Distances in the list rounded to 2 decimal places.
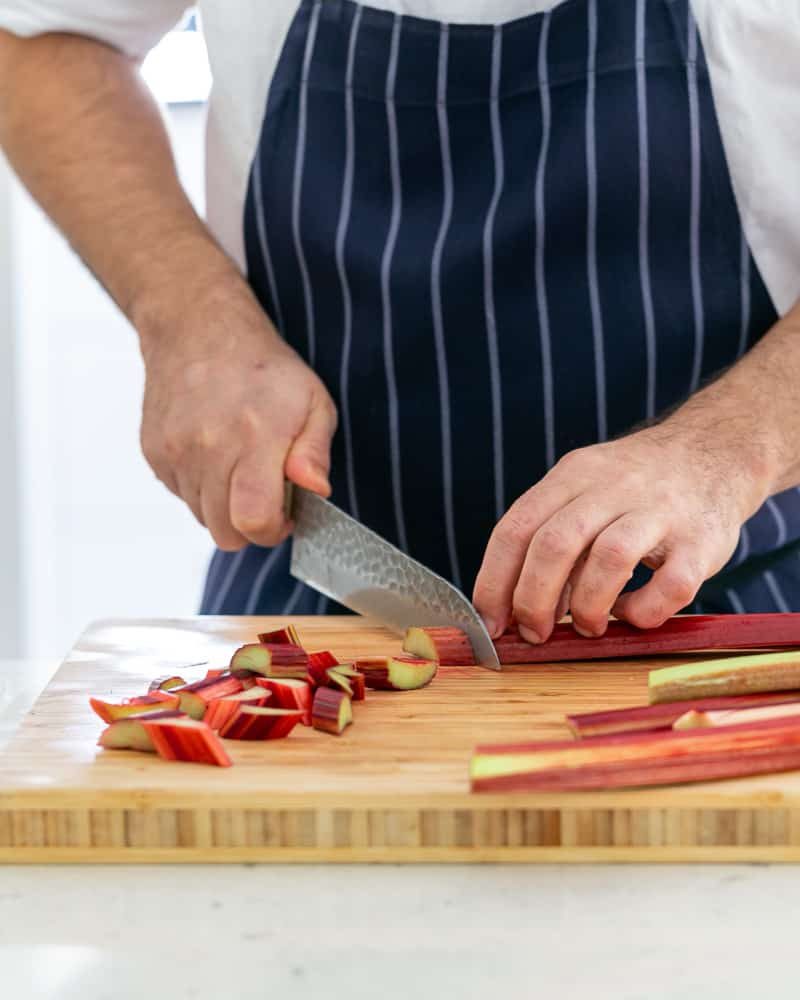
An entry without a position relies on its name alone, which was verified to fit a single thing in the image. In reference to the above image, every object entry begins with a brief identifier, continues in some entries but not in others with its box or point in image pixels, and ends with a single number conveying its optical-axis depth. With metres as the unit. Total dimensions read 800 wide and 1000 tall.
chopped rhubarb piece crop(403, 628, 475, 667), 1.15
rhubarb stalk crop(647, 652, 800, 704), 1.07
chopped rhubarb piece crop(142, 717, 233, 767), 1.01
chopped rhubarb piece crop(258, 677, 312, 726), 1.07
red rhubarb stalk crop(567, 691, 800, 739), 1.04
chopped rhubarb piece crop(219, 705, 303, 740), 1.04
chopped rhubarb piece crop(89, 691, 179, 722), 1.06
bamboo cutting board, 0.98
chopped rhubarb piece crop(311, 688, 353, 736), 1.05
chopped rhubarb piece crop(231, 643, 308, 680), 1.13
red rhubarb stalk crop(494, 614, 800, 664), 1.16
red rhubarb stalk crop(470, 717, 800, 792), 0.98
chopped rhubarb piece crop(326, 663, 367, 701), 1.09
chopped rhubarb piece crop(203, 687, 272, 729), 1.05
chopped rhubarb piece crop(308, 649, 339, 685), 1.11
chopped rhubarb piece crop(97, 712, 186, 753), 1.03
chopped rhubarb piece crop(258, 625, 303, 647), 1.18
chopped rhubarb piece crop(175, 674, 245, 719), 1.06
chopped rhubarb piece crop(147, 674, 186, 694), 1.11
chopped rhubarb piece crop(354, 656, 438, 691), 1.12
